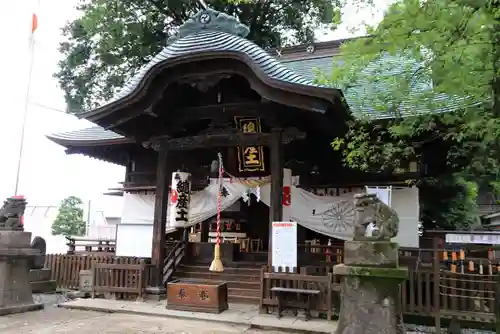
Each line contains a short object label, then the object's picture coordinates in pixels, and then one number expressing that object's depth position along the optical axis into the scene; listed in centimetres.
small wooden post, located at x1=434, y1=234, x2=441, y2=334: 699
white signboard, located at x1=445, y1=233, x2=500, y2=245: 637
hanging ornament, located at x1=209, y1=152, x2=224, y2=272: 862
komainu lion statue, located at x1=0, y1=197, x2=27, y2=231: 826
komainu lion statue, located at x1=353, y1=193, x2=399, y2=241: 502
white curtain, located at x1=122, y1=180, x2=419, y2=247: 910
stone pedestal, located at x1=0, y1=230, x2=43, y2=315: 791
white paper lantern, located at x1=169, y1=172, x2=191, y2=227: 1004
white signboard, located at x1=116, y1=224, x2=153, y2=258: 1039
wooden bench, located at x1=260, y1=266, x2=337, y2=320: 739
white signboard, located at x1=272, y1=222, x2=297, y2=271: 785
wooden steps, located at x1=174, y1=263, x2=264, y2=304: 914
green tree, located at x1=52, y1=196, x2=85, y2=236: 2750
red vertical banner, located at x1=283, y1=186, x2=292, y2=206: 984
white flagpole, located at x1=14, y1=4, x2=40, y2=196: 878
